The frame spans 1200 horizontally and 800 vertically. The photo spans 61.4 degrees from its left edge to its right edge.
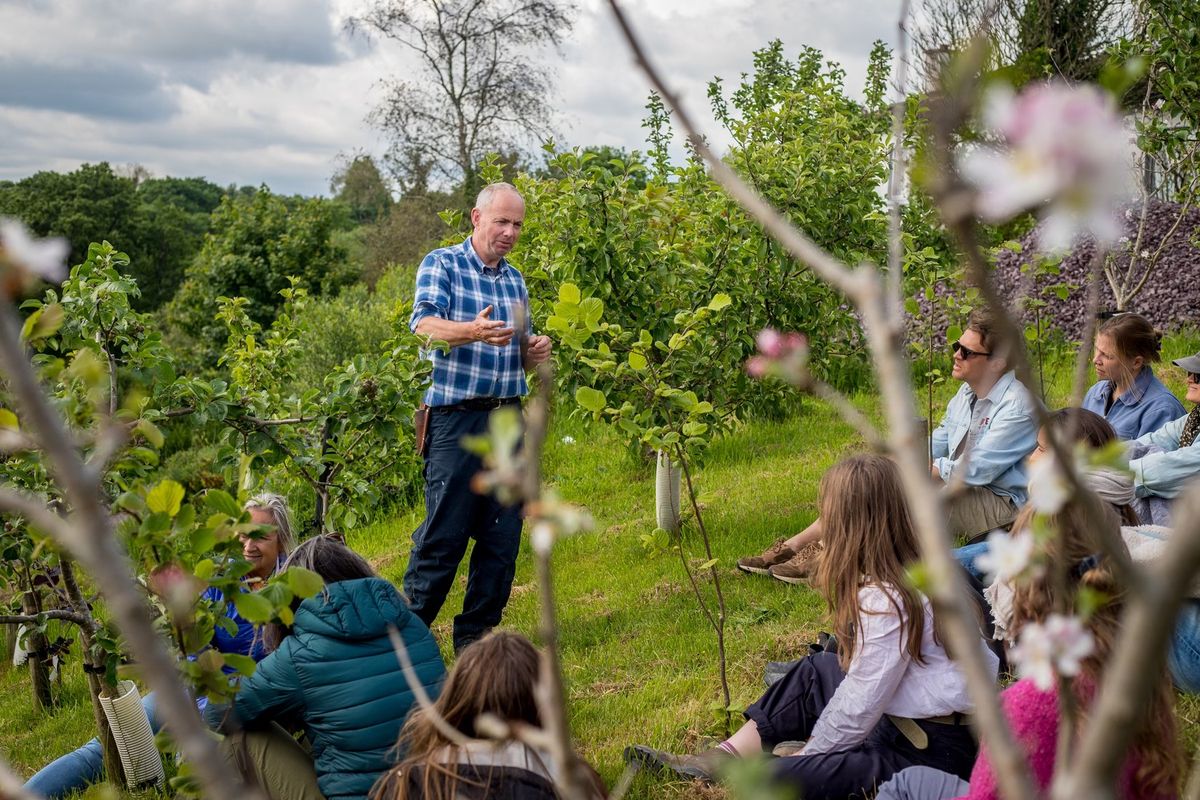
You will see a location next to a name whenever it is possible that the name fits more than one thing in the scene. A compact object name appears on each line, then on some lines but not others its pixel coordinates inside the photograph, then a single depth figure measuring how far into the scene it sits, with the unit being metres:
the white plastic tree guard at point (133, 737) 3.41
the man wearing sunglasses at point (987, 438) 4.26
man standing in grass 4.18
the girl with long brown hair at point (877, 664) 2.72
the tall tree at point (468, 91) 22.38
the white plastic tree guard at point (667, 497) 5.66
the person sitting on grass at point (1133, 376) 4.31
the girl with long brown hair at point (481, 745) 2.09
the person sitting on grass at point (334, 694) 2.77
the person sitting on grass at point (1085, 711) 1.88
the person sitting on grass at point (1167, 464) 3.66
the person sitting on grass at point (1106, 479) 3.24
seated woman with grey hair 3.44
